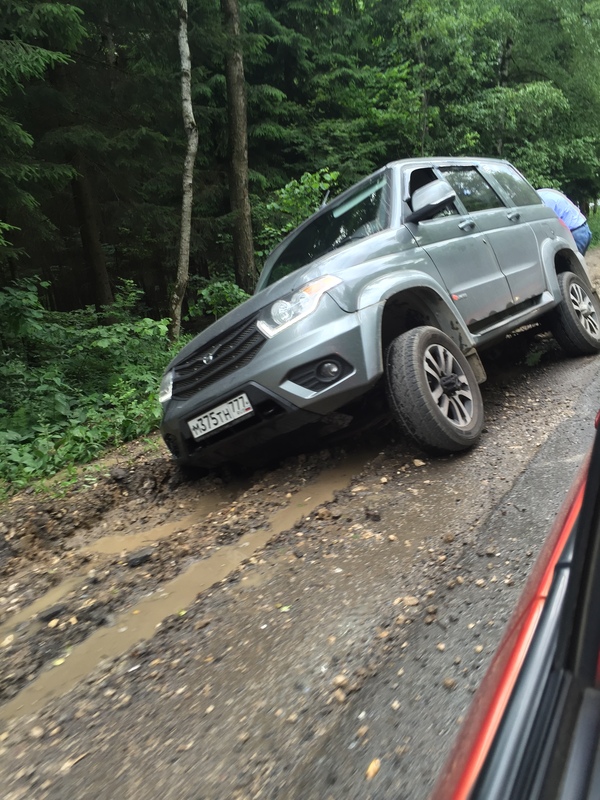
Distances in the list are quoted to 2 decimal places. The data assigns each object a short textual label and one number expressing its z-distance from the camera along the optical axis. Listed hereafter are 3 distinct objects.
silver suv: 3.18
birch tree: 9.28
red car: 0.64
